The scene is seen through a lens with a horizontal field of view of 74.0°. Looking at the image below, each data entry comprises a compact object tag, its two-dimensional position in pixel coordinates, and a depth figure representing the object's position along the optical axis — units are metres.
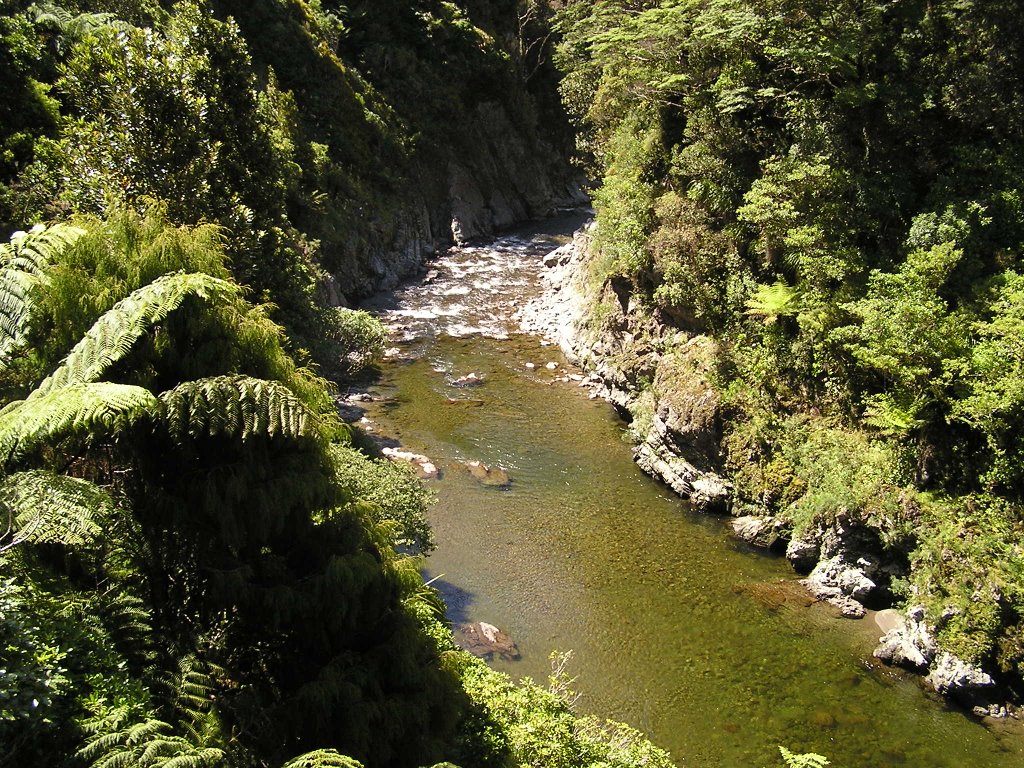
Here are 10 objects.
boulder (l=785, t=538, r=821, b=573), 14.21
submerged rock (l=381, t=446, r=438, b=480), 17.36
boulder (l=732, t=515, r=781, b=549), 15.06
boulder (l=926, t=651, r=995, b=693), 10.93
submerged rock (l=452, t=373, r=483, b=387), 22.70
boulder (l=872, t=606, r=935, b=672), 11.67
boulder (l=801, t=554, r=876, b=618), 13.14
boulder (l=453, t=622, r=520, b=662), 11.96
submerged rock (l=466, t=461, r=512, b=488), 17.31
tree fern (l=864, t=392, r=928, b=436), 12.80
